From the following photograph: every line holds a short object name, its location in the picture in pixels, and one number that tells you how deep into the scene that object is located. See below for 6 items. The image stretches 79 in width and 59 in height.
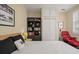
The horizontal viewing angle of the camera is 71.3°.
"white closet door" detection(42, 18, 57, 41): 2.59
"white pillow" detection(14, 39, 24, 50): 1.01
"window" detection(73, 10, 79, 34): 2.68
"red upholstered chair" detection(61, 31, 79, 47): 2.78
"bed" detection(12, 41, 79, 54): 0.91
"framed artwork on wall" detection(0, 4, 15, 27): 1.08
